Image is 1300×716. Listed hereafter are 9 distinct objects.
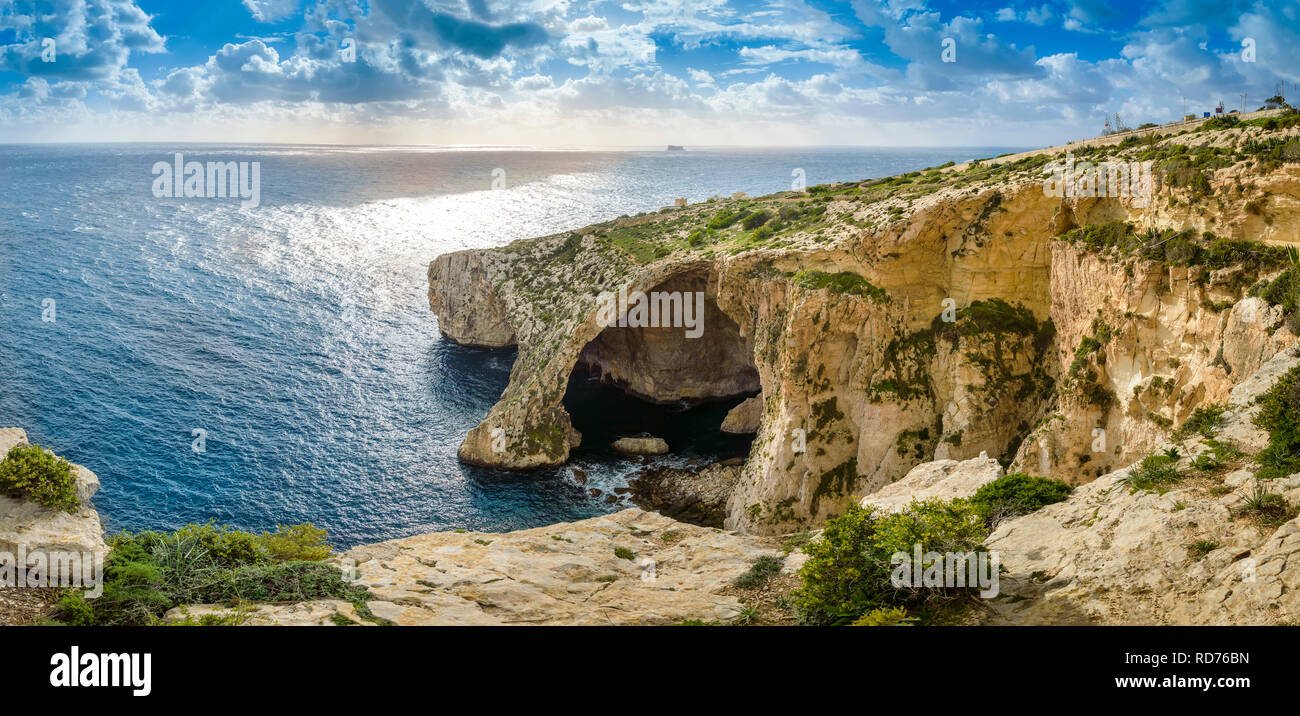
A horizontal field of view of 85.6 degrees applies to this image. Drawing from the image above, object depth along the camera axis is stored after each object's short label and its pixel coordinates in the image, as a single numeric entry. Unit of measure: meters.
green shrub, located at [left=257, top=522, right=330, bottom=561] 25.05
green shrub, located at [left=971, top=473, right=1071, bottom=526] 23.33
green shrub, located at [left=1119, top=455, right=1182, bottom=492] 19.30
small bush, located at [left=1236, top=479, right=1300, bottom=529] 15.30
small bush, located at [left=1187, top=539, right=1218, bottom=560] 15.23
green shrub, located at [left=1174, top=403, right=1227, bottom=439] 21.50
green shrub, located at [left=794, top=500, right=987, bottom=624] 17.20
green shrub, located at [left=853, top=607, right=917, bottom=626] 14.67
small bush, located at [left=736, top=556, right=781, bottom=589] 22.00
